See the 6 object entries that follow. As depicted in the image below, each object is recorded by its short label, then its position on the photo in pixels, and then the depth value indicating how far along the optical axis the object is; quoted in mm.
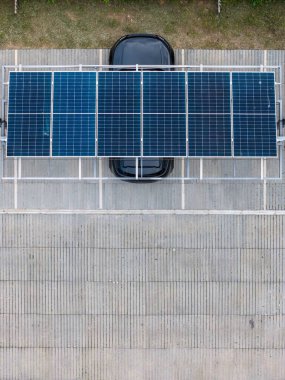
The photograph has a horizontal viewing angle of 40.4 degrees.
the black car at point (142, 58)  14352
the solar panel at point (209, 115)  13477
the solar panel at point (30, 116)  13523
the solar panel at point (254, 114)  13492
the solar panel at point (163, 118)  13445
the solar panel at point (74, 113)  13523
